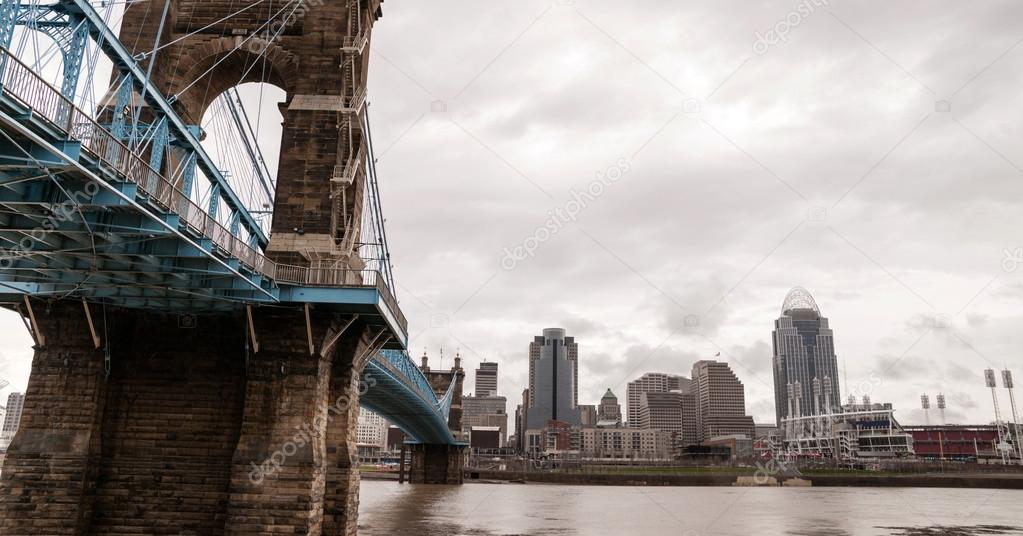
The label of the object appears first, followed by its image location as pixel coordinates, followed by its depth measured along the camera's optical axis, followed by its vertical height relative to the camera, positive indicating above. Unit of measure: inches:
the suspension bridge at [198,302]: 905.5 +224.4
